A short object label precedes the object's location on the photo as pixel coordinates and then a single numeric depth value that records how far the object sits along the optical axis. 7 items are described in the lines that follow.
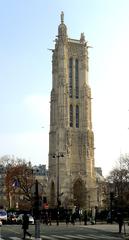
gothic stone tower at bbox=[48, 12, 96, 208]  86.77
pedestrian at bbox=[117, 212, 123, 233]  26.68
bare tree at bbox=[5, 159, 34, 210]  66.63
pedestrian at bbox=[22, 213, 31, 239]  21.65
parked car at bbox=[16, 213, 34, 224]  41.34
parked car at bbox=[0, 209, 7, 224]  42.57
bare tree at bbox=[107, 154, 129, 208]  52.10
